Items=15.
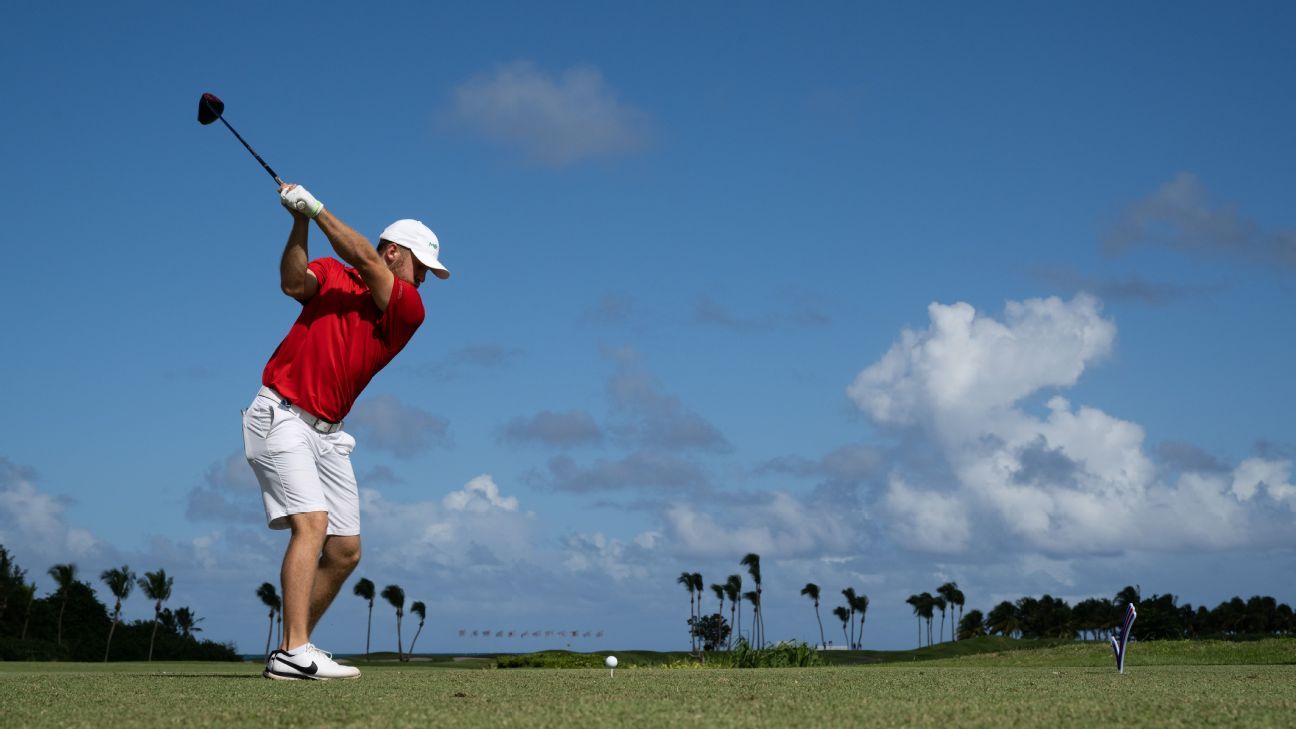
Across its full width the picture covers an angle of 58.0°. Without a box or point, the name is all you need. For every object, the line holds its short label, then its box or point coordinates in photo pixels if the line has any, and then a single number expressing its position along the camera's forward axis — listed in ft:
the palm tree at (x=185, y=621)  513.45
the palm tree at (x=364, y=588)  453.99
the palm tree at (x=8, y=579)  338.75
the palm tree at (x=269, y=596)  427.37
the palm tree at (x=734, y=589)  530.27
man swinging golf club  22.99
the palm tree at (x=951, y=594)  629.10
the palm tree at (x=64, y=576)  370.53
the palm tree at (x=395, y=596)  473.67
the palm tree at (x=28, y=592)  351.67
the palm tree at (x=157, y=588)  400.47
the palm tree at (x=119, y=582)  392.88
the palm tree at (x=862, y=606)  602.85
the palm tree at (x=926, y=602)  643.04
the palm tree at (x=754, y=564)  504.02
